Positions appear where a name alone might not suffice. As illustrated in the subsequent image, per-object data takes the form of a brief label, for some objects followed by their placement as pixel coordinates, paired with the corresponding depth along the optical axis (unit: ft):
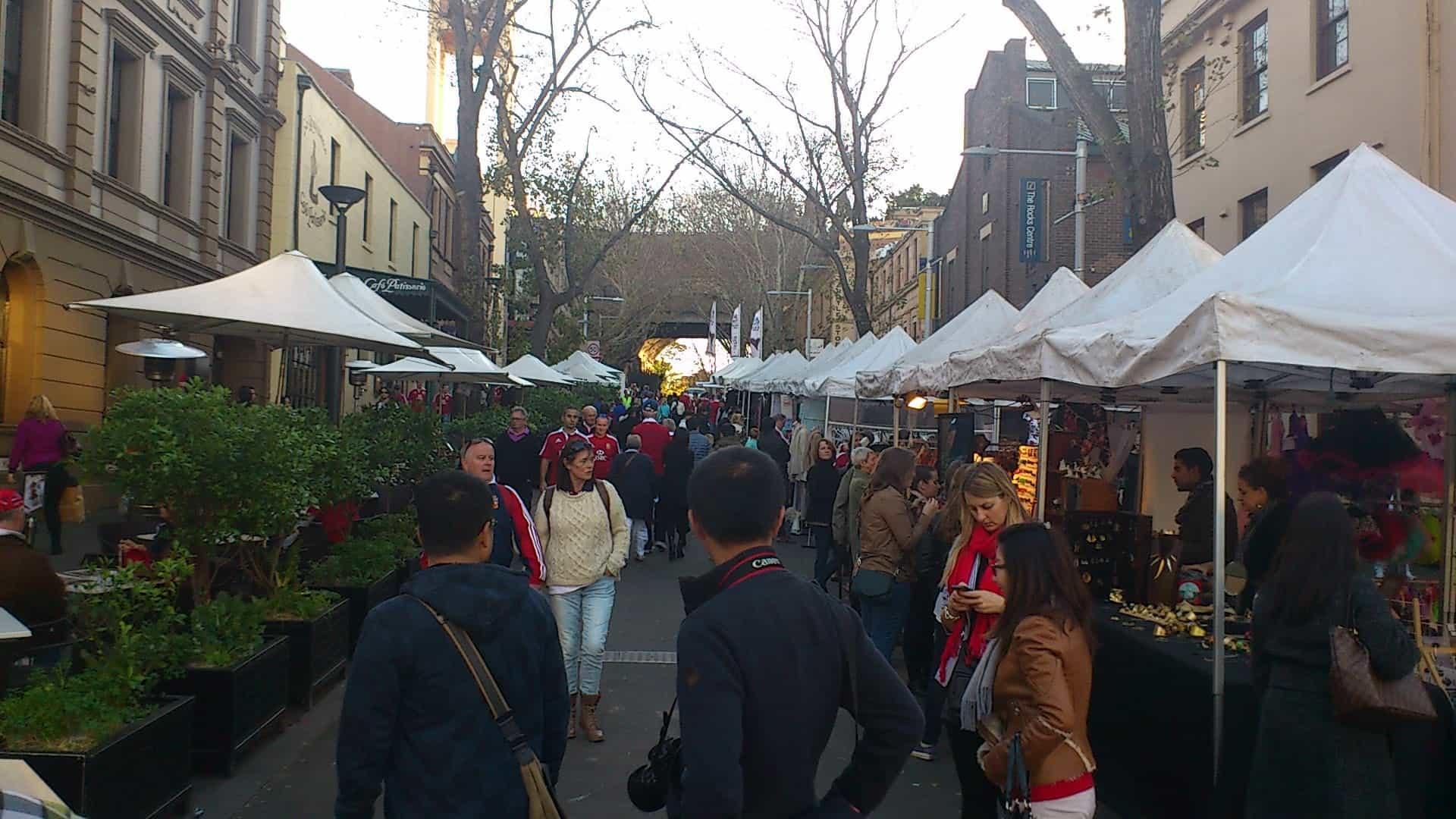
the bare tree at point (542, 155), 82.02
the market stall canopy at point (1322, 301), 16.27
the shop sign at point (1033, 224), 100.32
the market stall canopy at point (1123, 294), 26.05
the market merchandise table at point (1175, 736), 14.79
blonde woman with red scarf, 16.08
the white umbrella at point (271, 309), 29.14
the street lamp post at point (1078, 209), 63.00
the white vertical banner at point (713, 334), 182.29
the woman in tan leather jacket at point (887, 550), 25.63
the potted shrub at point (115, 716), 15.10
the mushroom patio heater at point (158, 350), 52.34
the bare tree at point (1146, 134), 33.06
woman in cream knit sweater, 22.33
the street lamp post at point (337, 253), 44.47
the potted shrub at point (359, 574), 28.68
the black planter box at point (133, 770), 14.92
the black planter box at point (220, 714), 19.54
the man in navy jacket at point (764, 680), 8.04
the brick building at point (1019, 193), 101.24
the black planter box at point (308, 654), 23.90
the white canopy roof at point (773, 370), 85.33
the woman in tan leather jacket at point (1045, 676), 12.39
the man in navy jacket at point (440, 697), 9.43
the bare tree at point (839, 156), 82.23
